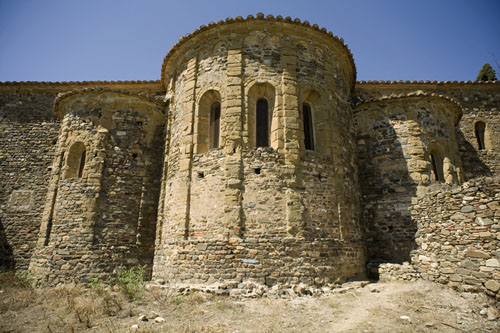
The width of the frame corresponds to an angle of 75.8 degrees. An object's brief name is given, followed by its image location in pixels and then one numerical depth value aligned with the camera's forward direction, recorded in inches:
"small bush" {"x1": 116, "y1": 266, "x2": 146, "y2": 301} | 300.2
